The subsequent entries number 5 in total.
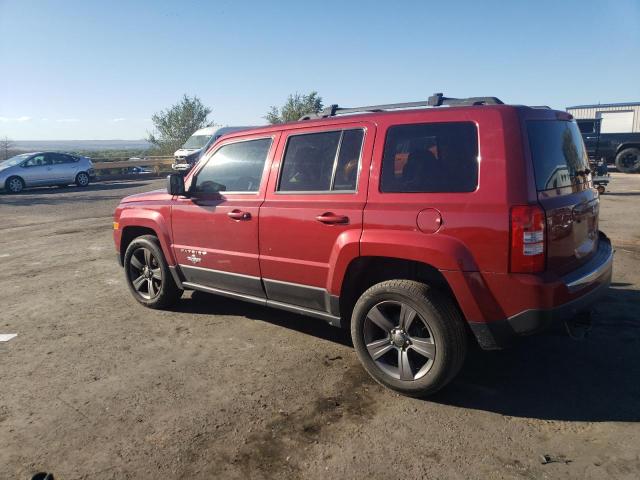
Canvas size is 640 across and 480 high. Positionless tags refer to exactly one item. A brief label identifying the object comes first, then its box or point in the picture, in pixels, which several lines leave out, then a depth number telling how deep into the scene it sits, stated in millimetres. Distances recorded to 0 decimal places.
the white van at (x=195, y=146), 22281
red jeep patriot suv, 3025
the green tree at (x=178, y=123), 55125
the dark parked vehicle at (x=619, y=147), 19531
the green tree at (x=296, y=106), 44406
